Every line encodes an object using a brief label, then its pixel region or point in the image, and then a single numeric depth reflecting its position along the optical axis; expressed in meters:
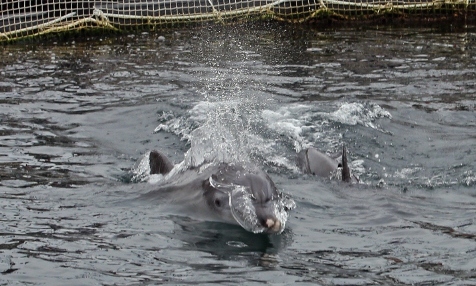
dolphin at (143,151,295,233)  15.70
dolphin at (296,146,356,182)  19.97
